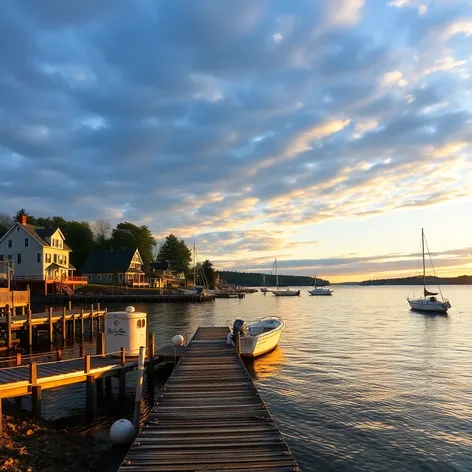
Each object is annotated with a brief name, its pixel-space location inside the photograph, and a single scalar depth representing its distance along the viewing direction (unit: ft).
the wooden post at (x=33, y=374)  45.68
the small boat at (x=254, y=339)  80.48
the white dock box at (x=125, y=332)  62.54
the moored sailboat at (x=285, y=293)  447.83
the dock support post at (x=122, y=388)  57.22
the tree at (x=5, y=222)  362.49
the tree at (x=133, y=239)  391.45
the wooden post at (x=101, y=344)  61.62
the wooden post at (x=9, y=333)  90.35
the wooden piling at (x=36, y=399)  45.73
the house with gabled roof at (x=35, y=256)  237.66
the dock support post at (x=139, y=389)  45.47
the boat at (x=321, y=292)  469.57
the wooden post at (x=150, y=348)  62.03
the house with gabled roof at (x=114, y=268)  320.09
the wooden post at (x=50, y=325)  100.66
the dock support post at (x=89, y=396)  51.16
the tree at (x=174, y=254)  469.16
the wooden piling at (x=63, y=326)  107.04
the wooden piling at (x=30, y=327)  92.80
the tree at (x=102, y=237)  405.47
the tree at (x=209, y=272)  449.48
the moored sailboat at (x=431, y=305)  213.46
